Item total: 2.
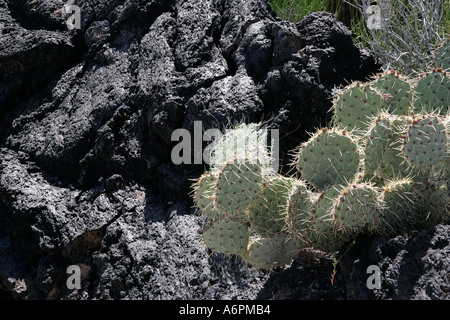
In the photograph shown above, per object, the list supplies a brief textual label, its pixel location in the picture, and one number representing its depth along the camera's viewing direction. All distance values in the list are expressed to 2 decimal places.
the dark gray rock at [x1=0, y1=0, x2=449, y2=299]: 3.11
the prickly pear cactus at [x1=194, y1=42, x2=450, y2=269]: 2.43
